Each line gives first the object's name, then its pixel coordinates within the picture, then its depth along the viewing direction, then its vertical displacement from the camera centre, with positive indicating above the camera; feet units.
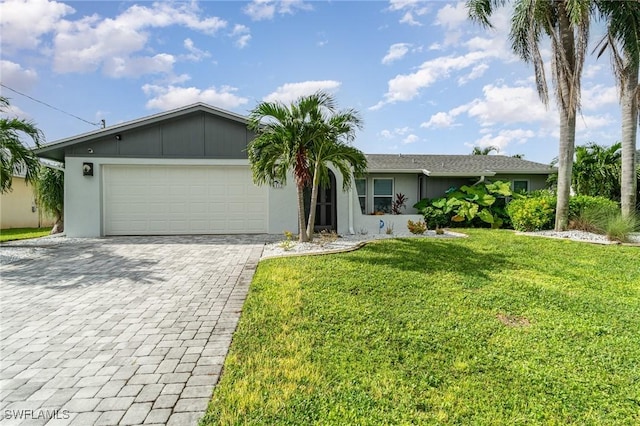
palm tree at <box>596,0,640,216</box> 34.27 +15.36
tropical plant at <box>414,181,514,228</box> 44.47 -0.14
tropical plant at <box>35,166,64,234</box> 45.44 +1.99
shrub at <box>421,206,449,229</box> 45.52 -1.81
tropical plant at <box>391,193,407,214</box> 52.70 +0.00
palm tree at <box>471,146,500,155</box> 97.79 +16.63
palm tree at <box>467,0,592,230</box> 33.35 +16.51
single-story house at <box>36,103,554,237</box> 37.04 +2.41
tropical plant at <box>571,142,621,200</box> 47.67 +5.02
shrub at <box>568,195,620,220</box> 36.43 -0.01
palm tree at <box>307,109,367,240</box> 27.68 +4.79
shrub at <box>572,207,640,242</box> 31.17 -1.82
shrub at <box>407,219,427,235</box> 36.86 -2.59
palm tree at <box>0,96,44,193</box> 29.78 +5.22
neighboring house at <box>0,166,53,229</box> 54.80 -0.78
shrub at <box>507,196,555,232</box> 37.91 -1.08
